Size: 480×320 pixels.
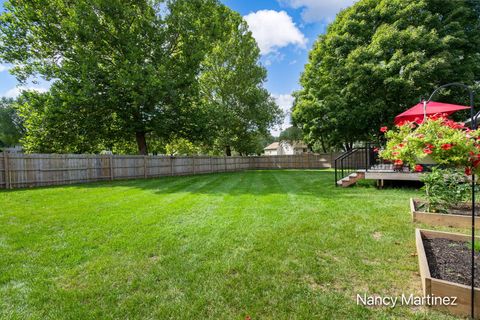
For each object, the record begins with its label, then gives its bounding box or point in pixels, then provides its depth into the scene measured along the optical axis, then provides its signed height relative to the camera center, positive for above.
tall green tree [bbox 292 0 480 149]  11.31 +4.80
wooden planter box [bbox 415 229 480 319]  1.74 -1.11
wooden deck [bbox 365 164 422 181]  6.76 -0.70
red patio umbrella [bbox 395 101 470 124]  4.95 +0.91
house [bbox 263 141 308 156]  40.84 +0.89
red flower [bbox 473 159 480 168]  1.76 -0.10
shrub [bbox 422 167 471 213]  3.96 -0.68
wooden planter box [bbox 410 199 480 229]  3.58 -1.11
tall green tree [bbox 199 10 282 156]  20.09 +6.40
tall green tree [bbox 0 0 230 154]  11.23 +5.08
